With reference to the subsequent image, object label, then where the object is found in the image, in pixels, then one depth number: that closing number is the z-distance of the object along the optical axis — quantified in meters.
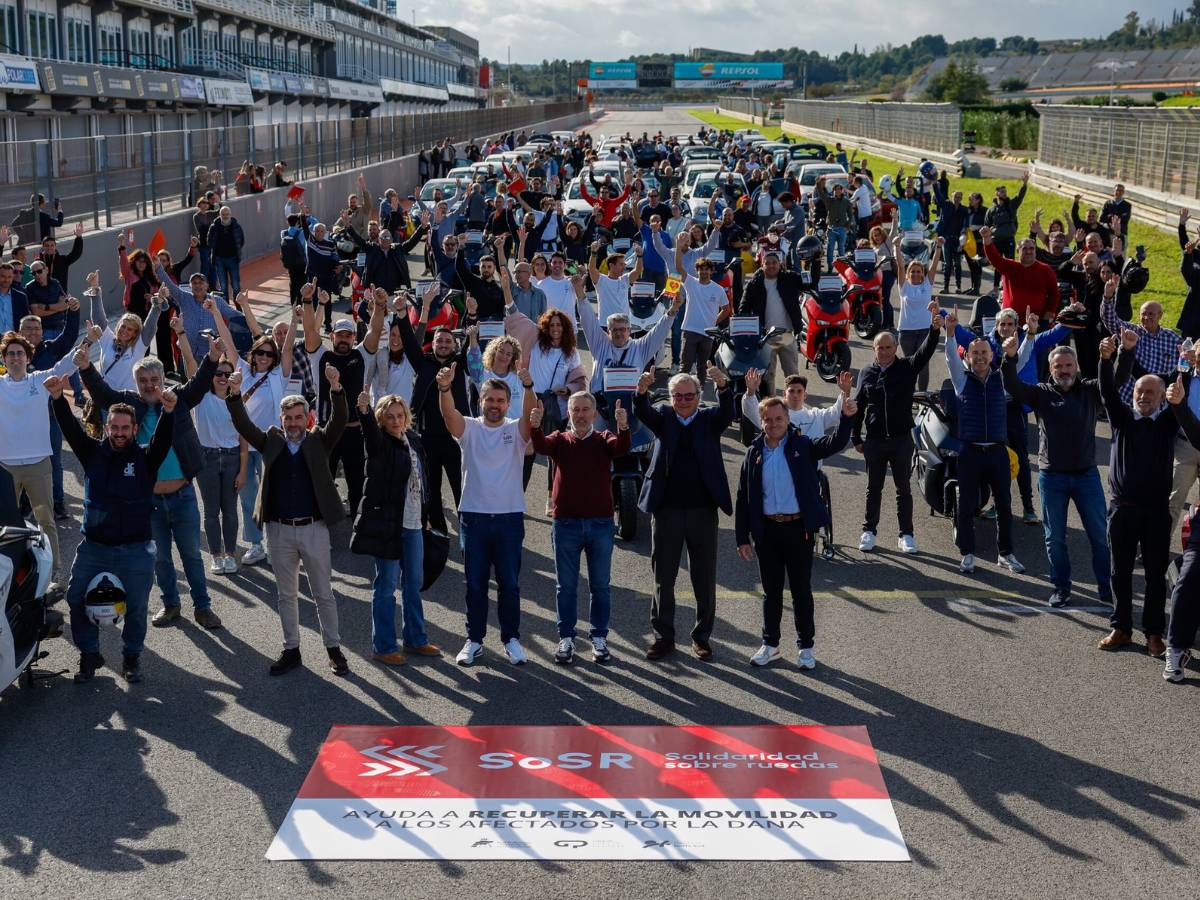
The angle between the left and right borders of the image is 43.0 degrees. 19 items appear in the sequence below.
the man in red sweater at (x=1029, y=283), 15.77
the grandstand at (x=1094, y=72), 136.15
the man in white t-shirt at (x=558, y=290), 16.03
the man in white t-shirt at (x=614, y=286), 16.09
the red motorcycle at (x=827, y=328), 17.38
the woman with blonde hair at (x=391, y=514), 9.22
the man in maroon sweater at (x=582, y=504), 9.34
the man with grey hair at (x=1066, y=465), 10.48
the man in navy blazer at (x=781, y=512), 9.30
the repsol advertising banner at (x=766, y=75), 199.50
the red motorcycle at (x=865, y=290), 19.62
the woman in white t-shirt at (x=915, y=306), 15.96
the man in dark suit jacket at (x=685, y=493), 9.43
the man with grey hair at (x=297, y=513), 9.13
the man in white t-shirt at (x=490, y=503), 9.33
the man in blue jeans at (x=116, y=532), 9.11
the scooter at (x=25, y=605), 8.44
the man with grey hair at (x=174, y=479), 9.85
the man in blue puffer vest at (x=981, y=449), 11.32
